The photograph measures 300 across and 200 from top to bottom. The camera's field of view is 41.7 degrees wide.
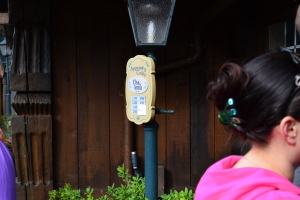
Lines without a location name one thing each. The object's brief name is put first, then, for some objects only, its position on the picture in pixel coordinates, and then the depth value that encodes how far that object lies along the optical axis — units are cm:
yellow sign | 260
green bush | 300
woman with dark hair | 85
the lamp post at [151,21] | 259
